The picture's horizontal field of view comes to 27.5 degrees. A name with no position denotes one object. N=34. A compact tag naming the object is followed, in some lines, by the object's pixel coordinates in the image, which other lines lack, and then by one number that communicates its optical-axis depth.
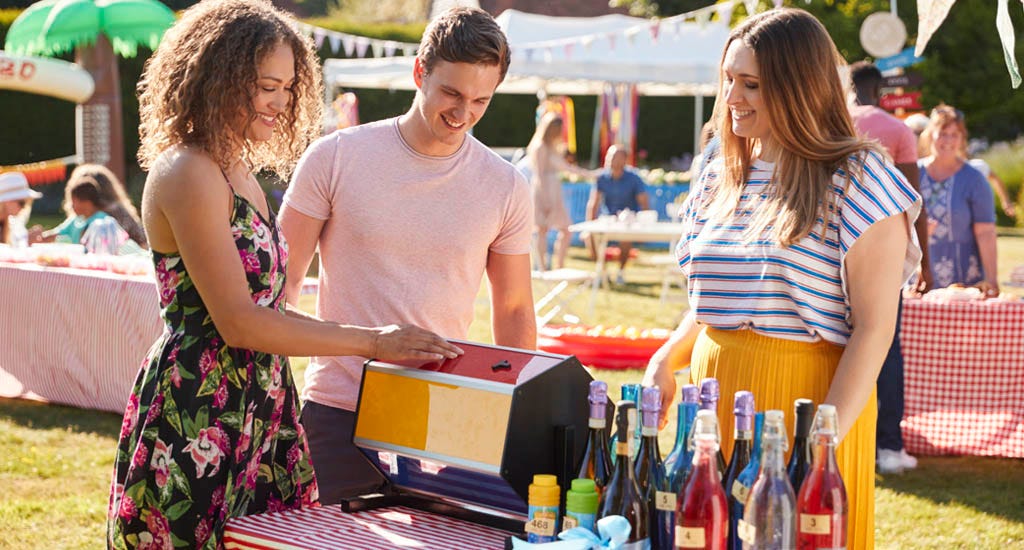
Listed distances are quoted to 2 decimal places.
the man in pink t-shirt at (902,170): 7.54
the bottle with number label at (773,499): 3.36
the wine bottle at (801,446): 3.42
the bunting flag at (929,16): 4.97
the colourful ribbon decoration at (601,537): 3.42
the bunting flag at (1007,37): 4.59
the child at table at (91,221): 10.37
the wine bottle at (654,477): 3.49
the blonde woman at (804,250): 3.84
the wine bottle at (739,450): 3.44
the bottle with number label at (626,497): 3.50
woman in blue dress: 8.65
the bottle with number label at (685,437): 3.50
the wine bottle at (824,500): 3.38
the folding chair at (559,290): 12.91
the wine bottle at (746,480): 3.46
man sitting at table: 17.82
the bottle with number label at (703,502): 3.40
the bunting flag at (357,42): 23.07
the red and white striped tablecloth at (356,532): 3.74
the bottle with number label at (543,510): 3.59
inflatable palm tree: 16.61
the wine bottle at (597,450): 3.59
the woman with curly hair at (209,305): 3.78
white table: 15.08
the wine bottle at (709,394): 3.57
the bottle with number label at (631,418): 3.53
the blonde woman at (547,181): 17.42
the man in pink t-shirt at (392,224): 4.30
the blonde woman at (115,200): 10.48
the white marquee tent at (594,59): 20.19
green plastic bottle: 3.54
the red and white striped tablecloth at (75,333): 8.89
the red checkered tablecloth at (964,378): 7.89
